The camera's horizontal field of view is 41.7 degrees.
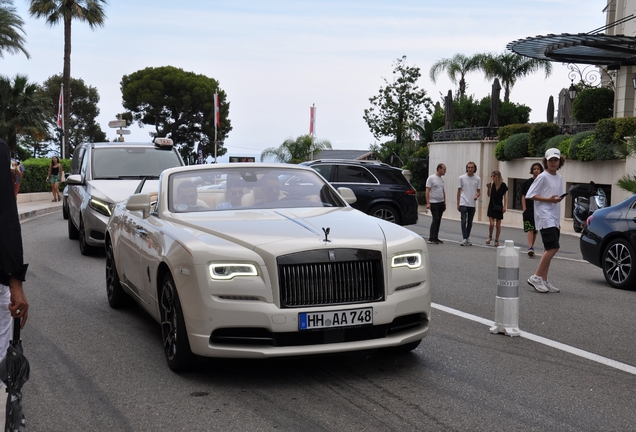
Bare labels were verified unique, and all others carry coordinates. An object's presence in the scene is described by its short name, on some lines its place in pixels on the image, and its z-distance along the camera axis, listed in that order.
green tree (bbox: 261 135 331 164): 67.00
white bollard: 7.49
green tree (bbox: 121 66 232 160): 83.50
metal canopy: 25.20
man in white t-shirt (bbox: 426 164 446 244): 18.09
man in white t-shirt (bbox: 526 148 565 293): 10.59
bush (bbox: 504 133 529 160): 30.83
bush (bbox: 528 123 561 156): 29.36
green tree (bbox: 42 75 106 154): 88.69
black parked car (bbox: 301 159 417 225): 19.02
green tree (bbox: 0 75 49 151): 47.12
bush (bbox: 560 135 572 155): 27.03
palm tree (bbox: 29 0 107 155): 43.78
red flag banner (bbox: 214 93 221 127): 61.82
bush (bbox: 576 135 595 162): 25.44
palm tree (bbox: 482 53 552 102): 53.41
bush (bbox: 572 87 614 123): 33.75
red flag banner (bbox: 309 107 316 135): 68.62
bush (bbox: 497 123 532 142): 31.46
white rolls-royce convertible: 5.56
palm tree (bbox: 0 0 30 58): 49.06
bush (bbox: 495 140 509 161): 32.16
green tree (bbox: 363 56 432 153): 66.81
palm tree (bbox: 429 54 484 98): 55.88
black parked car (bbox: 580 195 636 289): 11.22
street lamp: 31.81
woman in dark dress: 17.94
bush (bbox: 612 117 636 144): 23.08
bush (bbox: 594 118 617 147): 24.44
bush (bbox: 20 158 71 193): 33.88
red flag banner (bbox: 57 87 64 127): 45.33
